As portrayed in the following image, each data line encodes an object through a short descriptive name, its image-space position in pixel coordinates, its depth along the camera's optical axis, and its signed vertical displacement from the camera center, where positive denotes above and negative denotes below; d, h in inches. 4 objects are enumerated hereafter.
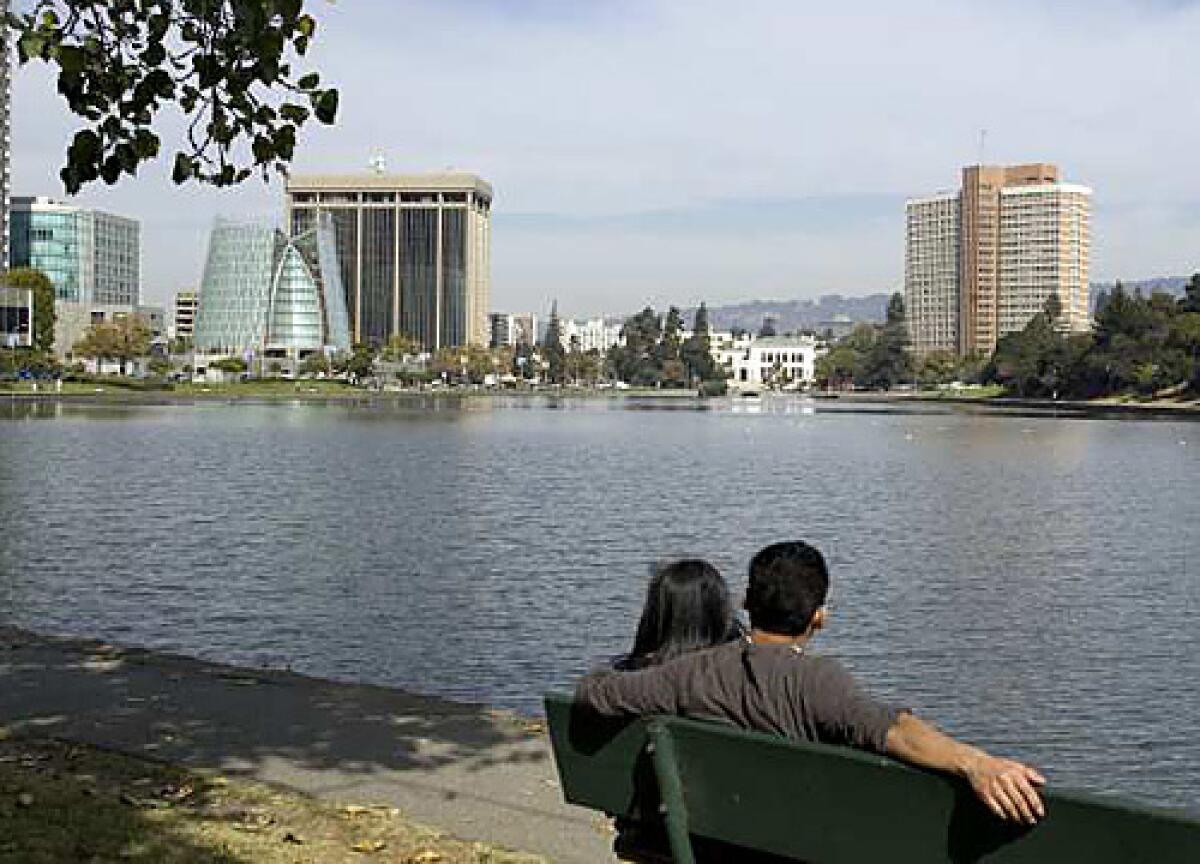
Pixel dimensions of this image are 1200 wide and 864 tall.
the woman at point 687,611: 196.5 -29.4
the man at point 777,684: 173.8 -36.2
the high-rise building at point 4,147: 7130.9 +1060.4
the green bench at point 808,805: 151.2 -46.6
